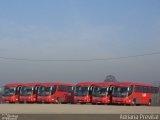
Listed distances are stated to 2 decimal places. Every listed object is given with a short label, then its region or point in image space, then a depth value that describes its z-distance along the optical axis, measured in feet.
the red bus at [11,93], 185.47
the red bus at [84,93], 170.09
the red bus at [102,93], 164.66
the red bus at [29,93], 183.93
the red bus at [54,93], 180.24
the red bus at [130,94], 159.33
